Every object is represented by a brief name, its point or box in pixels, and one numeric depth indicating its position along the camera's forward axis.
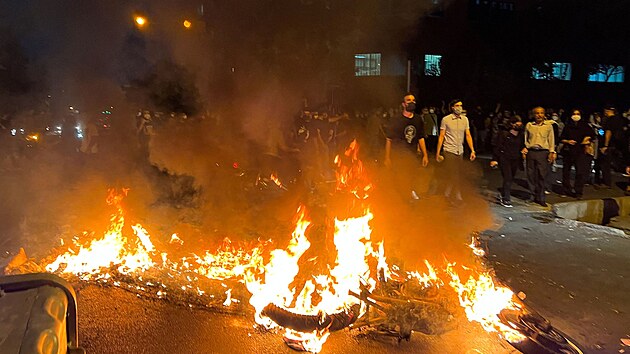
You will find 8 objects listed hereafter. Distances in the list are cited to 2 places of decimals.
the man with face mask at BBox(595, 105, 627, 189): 9.51
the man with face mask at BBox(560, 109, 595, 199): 8.45
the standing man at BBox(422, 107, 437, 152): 11.20
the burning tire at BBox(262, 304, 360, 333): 3.51
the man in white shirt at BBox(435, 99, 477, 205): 7.27
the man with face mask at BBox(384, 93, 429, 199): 7.39
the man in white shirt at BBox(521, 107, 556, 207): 7.54
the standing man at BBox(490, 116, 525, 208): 7.91
